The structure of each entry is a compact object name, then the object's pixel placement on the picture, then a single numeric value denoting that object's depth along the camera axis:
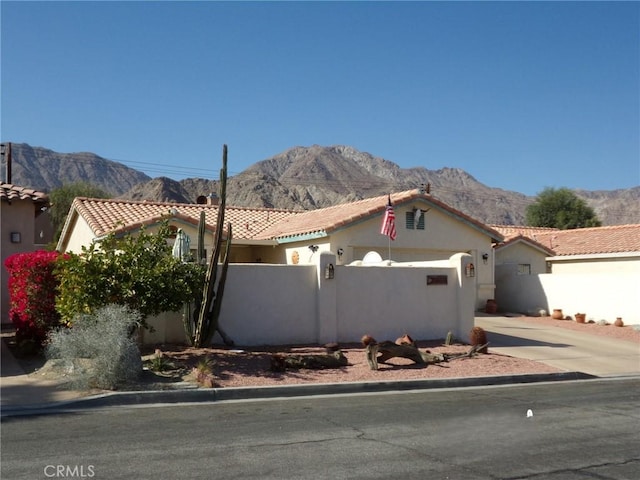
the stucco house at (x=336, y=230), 24.11
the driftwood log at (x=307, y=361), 13.96
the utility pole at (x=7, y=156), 37.06
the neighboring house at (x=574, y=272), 25.56
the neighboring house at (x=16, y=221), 19.00
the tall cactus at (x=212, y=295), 15.62
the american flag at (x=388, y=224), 22.41
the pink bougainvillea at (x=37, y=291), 14.33
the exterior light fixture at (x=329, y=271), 17.75
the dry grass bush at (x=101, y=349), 11.77
